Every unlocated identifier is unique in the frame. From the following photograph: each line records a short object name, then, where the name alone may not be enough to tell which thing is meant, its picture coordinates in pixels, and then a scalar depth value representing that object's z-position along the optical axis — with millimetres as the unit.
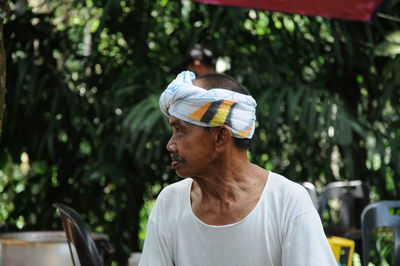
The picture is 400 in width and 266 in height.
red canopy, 7108
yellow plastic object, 5250
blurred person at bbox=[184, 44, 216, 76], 7068
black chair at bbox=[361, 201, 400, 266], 5926
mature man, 3426
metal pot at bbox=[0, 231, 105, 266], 6113
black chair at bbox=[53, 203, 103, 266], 4419
